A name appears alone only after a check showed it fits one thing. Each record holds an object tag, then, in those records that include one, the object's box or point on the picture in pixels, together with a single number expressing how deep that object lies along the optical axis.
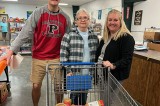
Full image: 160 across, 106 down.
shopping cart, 1.61
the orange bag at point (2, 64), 1.89
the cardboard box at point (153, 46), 4.02
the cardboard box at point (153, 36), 4.43
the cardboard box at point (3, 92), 3.17
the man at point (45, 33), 2.16
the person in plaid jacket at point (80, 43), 2.03
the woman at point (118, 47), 1.75
